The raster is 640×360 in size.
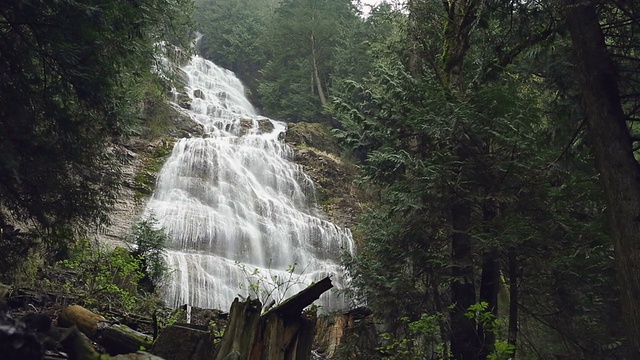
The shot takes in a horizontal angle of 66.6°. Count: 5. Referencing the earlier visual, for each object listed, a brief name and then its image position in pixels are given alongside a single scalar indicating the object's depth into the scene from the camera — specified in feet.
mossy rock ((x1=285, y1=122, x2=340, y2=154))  82.43
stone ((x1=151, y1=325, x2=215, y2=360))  14.42
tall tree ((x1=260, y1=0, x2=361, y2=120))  99.71
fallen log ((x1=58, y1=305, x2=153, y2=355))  16.21
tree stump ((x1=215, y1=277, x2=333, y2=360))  14.46
